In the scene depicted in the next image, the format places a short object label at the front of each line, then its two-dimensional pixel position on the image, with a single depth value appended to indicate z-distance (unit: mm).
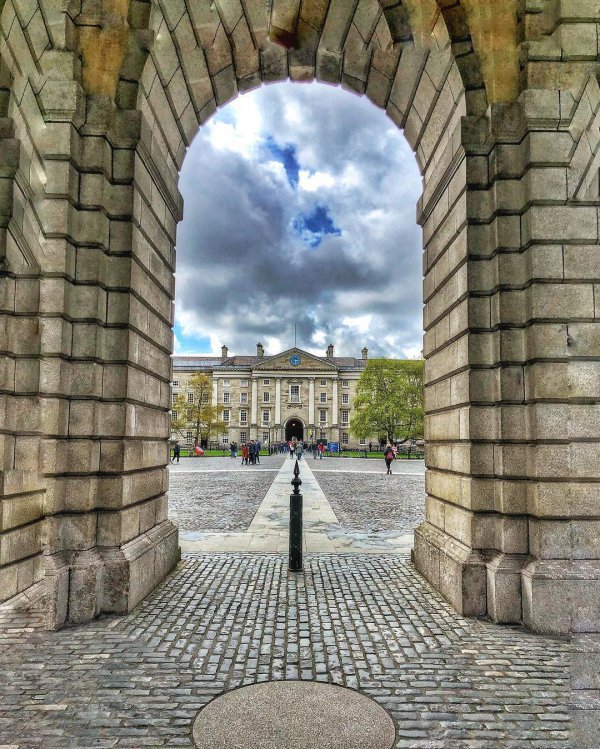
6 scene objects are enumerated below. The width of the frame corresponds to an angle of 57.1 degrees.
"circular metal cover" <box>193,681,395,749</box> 3240
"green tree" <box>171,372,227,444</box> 75000
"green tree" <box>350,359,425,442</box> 64625
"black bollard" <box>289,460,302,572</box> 7555
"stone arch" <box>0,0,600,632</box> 5359
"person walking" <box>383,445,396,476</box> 28672
